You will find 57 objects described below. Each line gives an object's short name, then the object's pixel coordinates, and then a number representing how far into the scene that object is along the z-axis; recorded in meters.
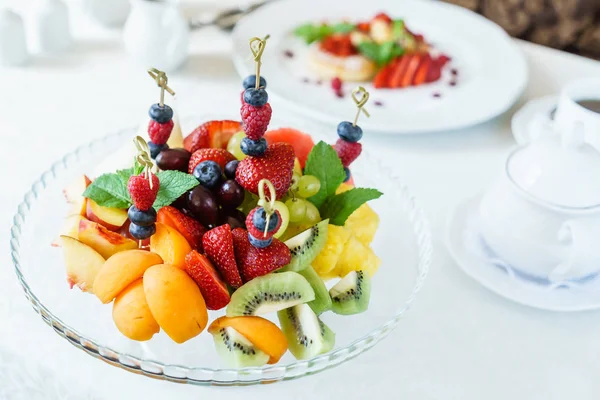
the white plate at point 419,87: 1.33
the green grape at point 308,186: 0.92
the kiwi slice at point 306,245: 0.83
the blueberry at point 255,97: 0.81
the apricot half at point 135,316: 0.75
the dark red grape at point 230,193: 0.86
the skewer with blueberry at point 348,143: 0.95
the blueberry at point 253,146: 0.85
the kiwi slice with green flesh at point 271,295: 0.79
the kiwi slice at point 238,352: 0.75
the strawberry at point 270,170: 0.84
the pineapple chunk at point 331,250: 0.86
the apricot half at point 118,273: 0.77
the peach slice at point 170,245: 0.79
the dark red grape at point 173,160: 0.91
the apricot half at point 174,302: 0.74
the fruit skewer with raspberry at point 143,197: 0.77
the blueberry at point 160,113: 0.92
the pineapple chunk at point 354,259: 0.88
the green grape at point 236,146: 0.97
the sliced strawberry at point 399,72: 1.47
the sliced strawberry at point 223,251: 0.79
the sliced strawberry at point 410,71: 1.48
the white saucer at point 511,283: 0.93
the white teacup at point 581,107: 1.14
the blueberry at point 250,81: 0.91
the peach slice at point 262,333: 0.75
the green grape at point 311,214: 0.90
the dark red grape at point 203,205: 0.84
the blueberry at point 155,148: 0.94
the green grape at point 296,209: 0.89
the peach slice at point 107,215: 0.87
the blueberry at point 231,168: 0.88
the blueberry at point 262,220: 0.74
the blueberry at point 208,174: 0.86
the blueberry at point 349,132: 0.95
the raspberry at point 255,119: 0.82
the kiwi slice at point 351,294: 0.83
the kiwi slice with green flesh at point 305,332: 0.76
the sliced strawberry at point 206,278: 0.77
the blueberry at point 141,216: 0.79
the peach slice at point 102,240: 0.83
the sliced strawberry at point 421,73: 1.48
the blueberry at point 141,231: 0.80
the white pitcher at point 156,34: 1.39
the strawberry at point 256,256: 0.79
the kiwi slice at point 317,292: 0.82
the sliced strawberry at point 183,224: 0.83
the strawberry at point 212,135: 0.99
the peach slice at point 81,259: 0.81
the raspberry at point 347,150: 0.96
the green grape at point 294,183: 0.92
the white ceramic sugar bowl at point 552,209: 0.89
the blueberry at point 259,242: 0.77
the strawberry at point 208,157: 0.90
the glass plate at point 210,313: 0.72
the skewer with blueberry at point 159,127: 0.92
